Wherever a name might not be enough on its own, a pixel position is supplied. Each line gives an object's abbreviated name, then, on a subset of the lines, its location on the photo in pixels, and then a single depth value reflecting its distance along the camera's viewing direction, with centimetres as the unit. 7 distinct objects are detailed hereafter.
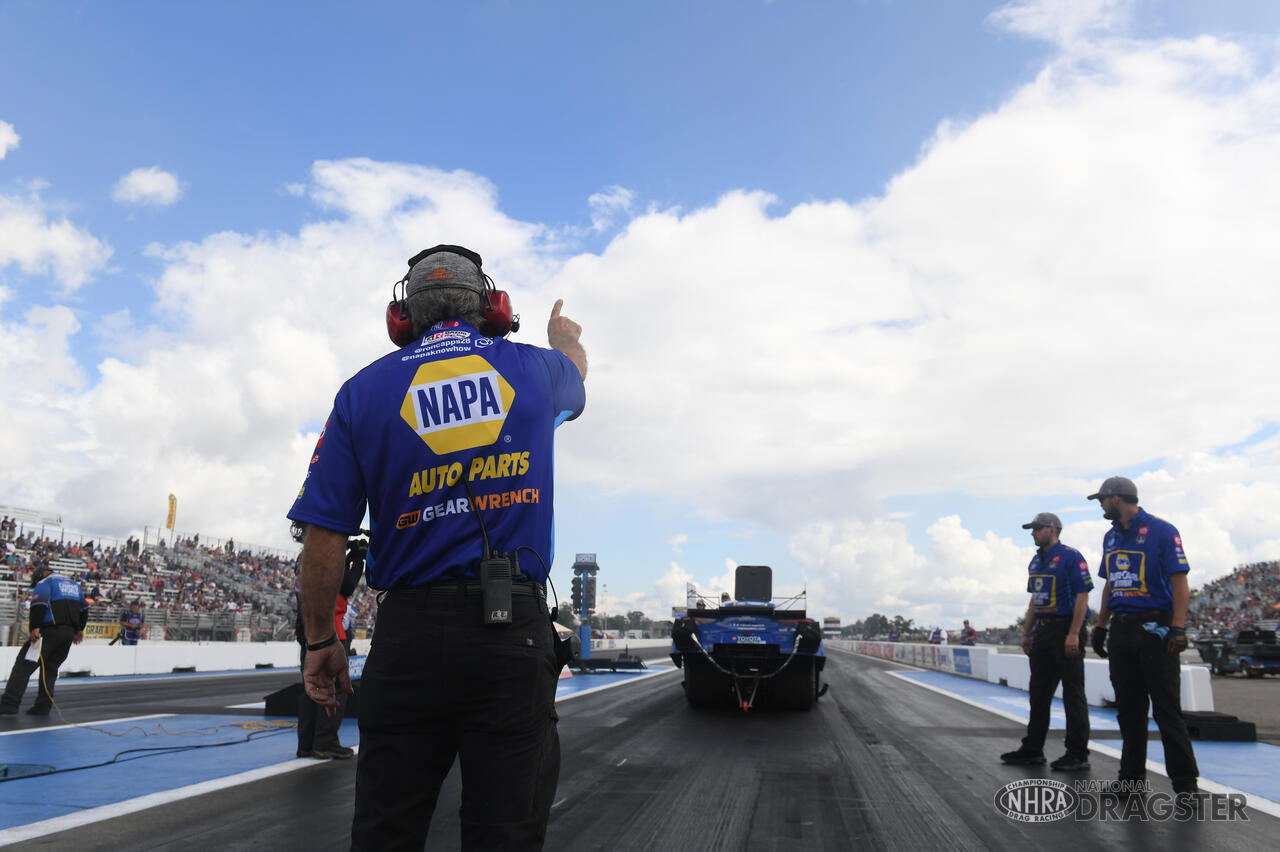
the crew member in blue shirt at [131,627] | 1889
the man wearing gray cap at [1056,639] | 578
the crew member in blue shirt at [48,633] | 797
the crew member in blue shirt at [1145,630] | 483
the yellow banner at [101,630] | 1872
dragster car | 982
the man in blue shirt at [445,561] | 170
